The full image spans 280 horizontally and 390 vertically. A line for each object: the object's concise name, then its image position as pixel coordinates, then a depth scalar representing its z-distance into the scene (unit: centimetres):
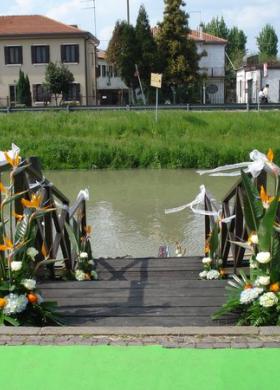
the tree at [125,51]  3847
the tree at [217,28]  7534
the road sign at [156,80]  2565
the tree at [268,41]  7338
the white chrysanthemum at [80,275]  675
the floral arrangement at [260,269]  445
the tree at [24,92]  3619
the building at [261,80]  4322
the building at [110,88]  4872
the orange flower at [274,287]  454
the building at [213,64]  5103
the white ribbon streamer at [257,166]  492
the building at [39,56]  4162
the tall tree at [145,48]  3772
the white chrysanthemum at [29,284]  460
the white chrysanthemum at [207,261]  684
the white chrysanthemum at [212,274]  667
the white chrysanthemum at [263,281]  455
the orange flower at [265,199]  477
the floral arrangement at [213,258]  679
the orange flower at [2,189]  484
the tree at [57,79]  3706
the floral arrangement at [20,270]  450
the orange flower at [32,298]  454
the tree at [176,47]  3756
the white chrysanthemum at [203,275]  674
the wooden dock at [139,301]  470
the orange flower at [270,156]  495
